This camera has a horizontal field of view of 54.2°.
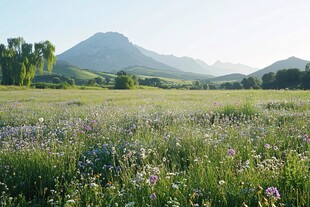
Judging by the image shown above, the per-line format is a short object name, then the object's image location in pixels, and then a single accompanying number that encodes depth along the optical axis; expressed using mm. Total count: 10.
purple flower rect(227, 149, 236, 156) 4535
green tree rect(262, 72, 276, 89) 75312
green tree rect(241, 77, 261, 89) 88000
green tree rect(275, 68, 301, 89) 70812
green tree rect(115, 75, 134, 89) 81500
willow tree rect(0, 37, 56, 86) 70000
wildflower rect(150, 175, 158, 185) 3701
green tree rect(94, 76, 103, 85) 121356
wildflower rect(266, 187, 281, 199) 2755
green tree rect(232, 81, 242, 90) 89831
